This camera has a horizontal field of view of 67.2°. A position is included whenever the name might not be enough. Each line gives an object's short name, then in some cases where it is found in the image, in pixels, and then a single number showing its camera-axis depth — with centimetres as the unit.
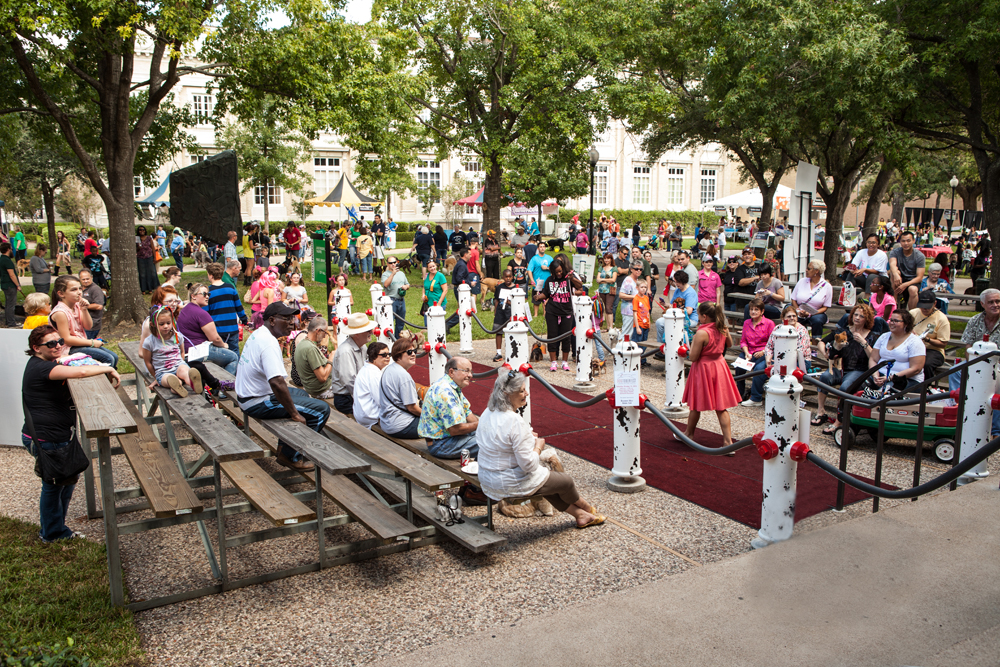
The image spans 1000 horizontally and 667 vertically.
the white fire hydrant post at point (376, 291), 1304
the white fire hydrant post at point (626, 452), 697
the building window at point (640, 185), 6250
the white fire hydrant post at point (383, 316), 1227
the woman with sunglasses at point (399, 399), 694
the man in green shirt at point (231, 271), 1398
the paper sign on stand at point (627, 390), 695
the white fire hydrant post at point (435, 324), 1161
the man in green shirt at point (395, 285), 1465
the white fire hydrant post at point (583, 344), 1139
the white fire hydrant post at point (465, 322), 1432
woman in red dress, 793
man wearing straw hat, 837
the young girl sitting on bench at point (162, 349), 772
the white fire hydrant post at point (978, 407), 704
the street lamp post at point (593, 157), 2375
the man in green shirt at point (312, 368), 836
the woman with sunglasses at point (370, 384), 725
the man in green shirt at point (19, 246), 2802
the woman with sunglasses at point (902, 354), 801
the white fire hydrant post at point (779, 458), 553
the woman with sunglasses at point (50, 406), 562
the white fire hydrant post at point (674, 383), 994
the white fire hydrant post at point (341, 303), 1333
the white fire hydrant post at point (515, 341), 1002
